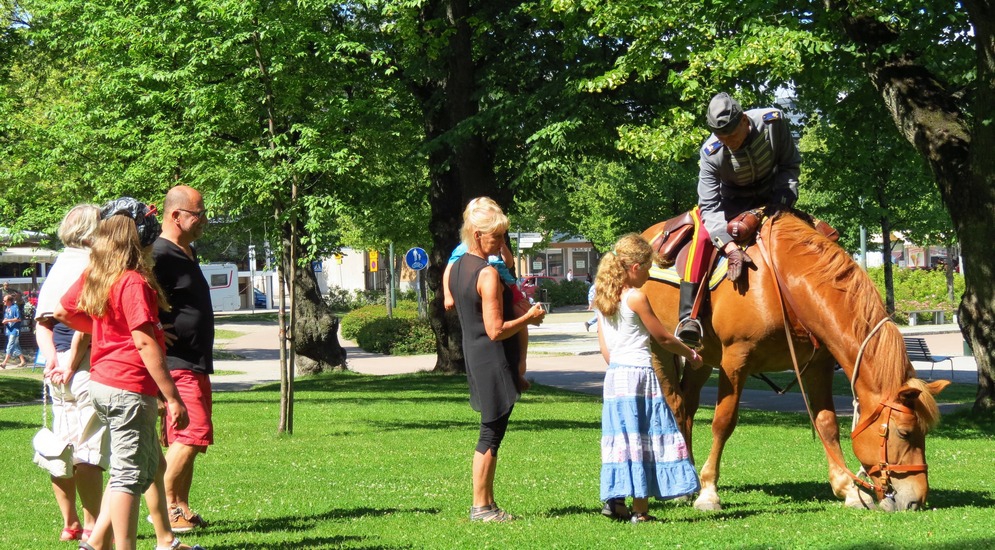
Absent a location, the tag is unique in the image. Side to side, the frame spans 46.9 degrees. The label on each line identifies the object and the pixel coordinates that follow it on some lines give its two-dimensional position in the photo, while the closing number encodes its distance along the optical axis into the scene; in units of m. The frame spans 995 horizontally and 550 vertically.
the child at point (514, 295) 7.19
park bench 21.70
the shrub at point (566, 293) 65.44
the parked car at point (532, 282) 54.42
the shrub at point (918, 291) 41.78
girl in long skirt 7.00
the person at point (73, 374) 6.41
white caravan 73.94
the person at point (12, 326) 31.30
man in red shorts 6.94
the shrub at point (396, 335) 36.00
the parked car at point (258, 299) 82.44
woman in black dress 6.95
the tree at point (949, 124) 14.58
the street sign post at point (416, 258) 33.69
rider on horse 7.90
